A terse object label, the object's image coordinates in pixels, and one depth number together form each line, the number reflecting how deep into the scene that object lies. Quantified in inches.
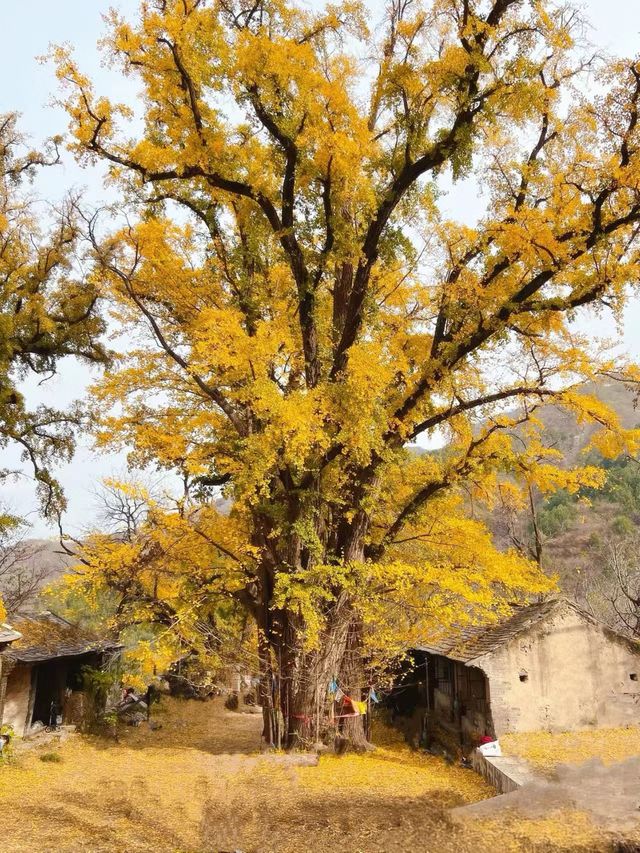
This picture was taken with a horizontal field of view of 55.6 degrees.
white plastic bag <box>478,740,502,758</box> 538.0
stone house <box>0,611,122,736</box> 721.6
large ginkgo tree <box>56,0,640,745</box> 442.9
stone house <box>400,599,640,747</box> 609.9
